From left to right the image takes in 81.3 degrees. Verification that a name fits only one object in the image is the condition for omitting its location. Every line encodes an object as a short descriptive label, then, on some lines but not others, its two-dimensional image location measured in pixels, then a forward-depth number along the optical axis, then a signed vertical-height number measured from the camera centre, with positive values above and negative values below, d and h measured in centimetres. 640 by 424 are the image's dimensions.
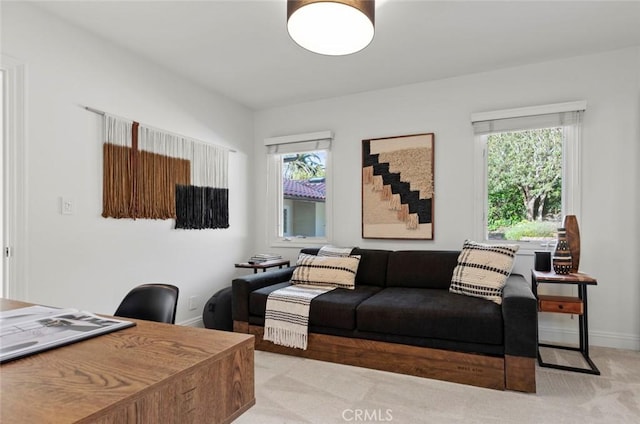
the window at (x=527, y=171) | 332 +40
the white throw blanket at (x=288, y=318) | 290 -83
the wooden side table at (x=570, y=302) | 265 -64
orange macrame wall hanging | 301 +33
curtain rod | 284 +79
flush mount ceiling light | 192 +104
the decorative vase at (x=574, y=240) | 290 -20
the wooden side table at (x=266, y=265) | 393 -55
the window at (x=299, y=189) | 439 +31
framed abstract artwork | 381 +28
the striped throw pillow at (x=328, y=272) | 336 -53
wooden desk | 65 -34
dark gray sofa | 233 -79
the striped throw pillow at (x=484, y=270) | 277 -44
